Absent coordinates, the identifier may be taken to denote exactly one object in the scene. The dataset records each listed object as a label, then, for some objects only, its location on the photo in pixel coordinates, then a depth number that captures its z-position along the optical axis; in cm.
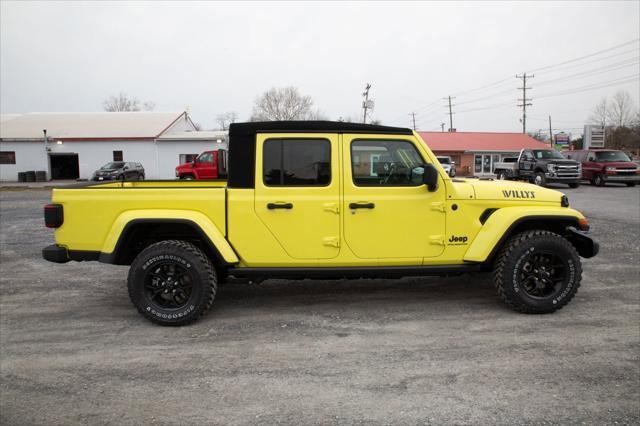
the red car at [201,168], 2252
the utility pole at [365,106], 4546
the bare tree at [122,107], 8429
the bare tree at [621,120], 7582
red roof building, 4603
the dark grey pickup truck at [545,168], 2197
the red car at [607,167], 2331
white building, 3578
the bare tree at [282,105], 6525
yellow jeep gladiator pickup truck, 448
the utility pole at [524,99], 7031
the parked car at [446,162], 3045
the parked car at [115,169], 2988
